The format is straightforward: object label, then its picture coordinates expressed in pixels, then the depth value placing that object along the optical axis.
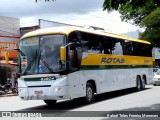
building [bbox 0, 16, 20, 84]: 30.88
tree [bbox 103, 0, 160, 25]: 11.35
